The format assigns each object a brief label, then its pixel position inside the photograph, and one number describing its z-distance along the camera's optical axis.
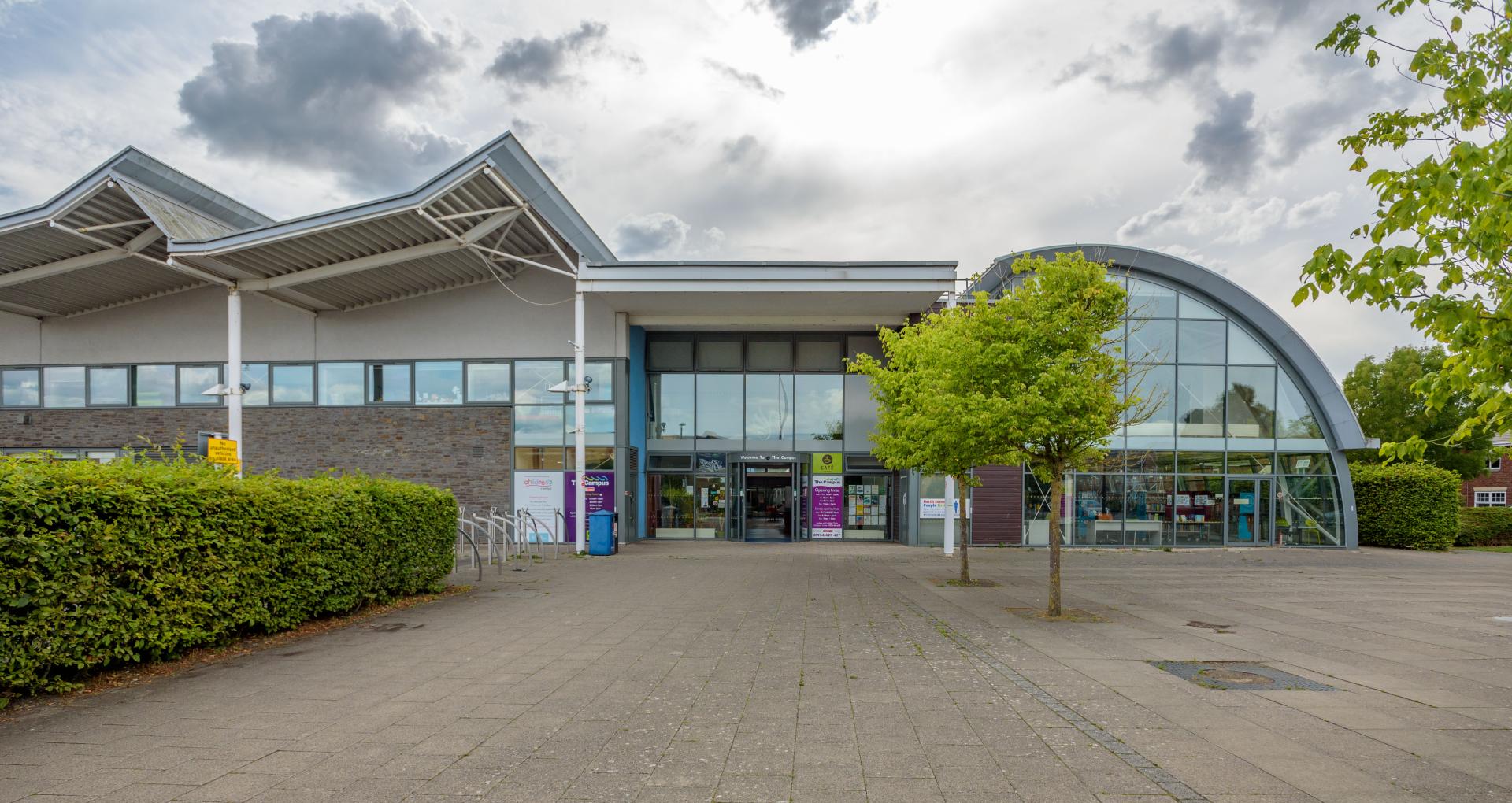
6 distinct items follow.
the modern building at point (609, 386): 21.69
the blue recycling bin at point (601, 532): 19.80
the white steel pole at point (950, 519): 20.20
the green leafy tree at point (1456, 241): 3.96
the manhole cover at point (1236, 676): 6.86
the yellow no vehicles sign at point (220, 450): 15.23
